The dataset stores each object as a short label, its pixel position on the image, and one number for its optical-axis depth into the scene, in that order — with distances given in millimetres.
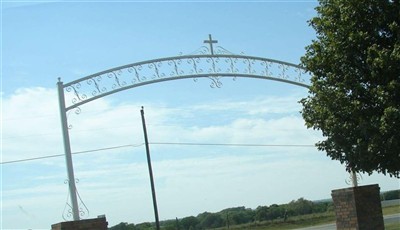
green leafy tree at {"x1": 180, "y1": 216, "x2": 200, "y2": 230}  40719
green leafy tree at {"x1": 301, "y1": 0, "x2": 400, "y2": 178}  10375
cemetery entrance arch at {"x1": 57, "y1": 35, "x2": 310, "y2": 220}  12805
